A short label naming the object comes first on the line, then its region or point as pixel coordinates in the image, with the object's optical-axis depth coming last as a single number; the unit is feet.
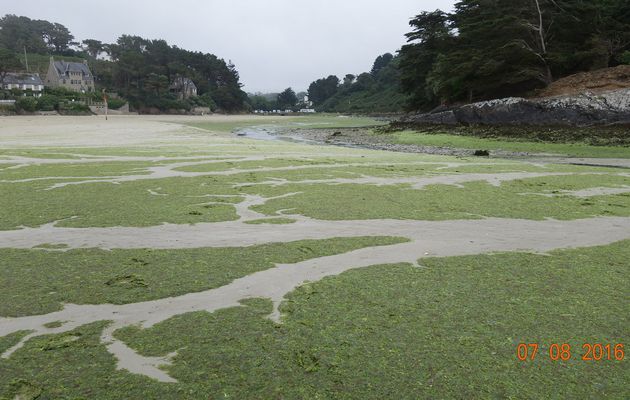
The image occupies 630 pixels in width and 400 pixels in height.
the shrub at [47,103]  210.38
